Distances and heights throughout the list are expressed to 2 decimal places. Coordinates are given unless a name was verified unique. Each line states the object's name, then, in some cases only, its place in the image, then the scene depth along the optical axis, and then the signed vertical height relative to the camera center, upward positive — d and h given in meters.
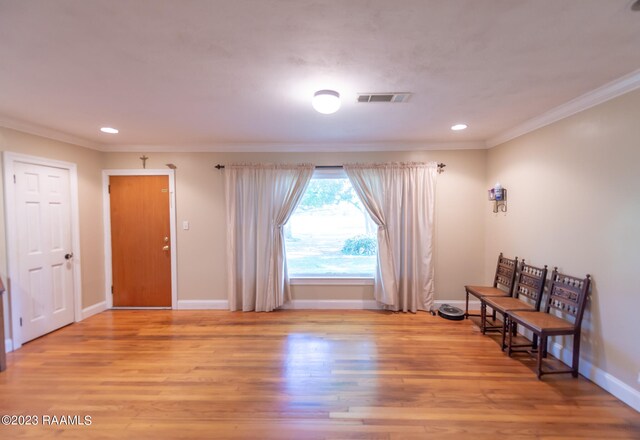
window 4.18 -0.34
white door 3.02 -0.39
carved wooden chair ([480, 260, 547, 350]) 2.82 -0.94
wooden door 4.06 -0.28
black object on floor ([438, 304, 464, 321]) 3.66 -1.35
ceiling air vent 2.31 +1.00
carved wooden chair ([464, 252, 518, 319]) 3.29 -0.89
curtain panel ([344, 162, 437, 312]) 3.94 -0.14
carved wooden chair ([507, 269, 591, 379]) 2.33 -0.97
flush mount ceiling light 2.19 +0.91
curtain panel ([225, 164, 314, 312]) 3.99 -0.07
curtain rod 3.98 +0.69
